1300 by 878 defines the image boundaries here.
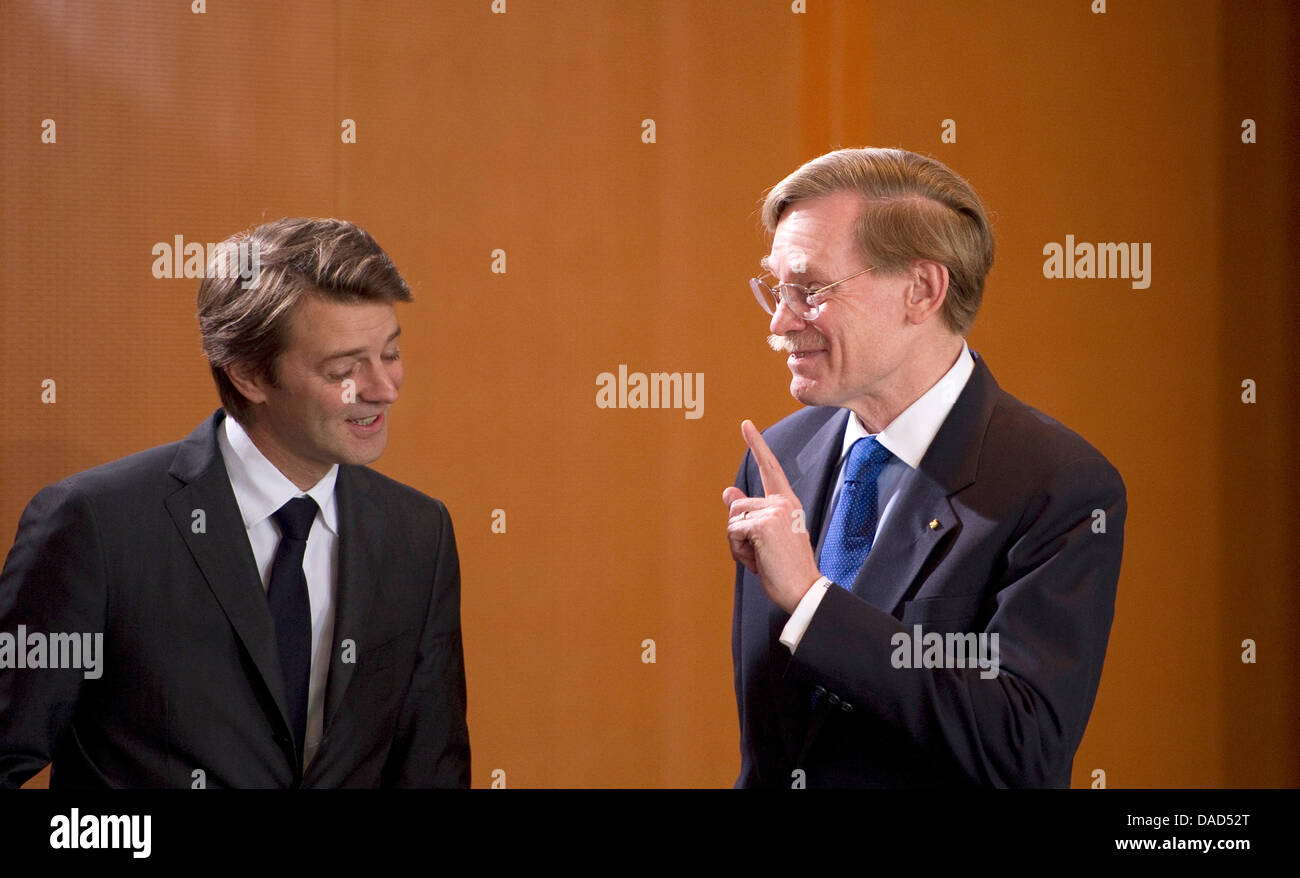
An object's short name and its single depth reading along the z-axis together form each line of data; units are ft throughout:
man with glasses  6.18
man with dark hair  6.61
